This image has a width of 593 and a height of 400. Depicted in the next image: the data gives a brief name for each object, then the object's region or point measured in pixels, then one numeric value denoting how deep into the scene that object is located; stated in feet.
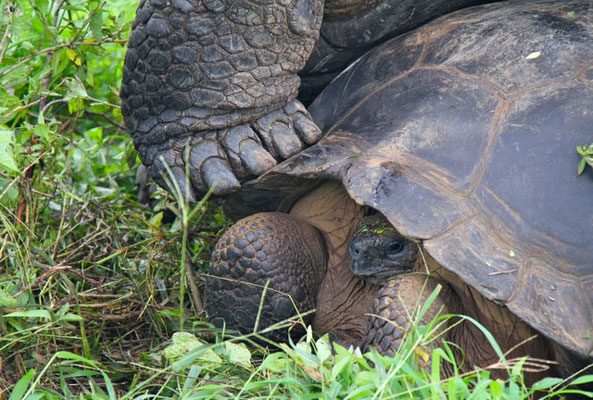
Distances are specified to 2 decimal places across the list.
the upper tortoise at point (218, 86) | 18.67
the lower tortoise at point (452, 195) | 16.12
